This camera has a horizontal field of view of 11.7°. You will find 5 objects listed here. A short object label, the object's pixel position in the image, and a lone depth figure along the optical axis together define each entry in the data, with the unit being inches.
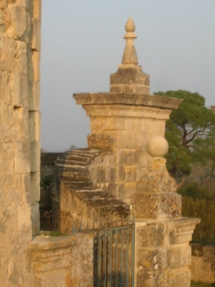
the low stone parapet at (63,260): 317.2
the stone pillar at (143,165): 432.7
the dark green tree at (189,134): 1390.0
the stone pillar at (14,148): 304.7
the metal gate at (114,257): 393.9
